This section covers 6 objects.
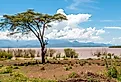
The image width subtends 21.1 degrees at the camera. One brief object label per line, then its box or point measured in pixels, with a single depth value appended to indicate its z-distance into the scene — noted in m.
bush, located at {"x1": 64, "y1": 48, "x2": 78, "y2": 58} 54.95
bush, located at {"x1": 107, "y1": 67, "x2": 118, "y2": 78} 19.62
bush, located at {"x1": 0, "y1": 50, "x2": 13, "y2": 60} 49.41
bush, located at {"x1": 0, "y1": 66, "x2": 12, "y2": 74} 25.53
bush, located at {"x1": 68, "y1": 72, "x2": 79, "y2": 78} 20.06
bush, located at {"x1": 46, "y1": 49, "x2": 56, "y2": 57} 56.19
